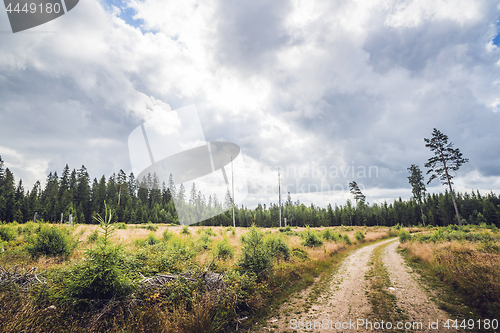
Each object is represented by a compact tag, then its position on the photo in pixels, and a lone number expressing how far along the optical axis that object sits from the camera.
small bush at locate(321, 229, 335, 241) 20.62
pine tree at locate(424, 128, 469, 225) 28.44
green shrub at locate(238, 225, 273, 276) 8.28
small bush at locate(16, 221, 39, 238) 14.46
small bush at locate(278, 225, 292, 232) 33.24
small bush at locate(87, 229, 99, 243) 13.74
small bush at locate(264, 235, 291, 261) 11.06
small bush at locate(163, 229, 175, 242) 17.02
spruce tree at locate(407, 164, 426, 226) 54.72
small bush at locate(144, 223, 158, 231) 27.83
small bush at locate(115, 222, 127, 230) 27.67
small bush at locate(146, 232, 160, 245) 13.22
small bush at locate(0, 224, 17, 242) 11.56
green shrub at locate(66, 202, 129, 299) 4.53
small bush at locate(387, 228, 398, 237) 32.03
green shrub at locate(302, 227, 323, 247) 16.02
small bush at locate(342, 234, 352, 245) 21.54
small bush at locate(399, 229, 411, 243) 20.23
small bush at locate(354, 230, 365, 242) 24.61
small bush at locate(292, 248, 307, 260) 12.06
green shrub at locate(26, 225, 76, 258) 9.03
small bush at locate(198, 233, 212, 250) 13.59
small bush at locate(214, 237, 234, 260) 10.71
